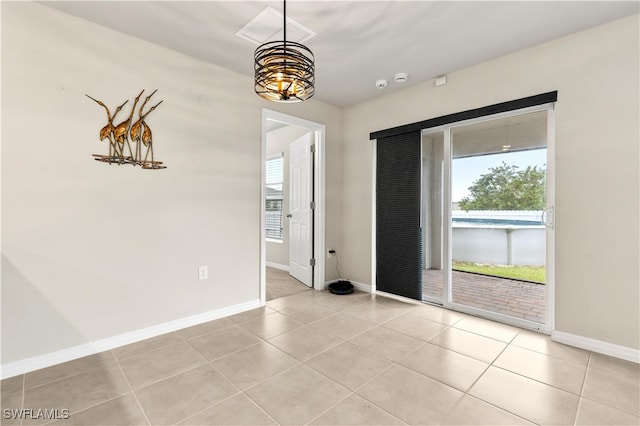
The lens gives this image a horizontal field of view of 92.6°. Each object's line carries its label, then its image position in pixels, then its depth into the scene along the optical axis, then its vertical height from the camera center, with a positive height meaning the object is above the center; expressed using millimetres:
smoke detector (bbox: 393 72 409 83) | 3129 +1408
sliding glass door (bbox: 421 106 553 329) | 2717 -44
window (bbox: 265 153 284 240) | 5465 +289
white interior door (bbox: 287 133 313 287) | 4152 +34
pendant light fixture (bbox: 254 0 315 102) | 1642 +766
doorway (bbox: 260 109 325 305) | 4020 +155
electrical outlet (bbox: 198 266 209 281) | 2869 -568
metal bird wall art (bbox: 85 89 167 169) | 2355 +596
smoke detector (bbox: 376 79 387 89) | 3301 +1410
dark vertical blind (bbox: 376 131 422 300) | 3461 -31
